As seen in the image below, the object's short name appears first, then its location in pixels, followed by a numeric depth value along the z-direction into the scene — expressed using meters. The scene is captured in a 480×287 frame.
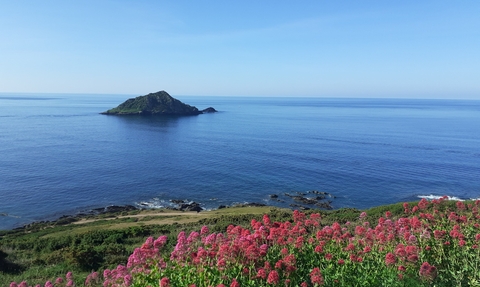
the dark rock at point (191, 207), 42.75
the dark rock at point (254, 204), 43.35
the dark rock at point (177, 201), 45.66
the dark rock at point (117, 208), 42.47
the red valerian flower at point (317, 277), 5.77
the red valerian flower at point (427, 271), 6.14
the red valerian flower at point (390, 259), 6.47
